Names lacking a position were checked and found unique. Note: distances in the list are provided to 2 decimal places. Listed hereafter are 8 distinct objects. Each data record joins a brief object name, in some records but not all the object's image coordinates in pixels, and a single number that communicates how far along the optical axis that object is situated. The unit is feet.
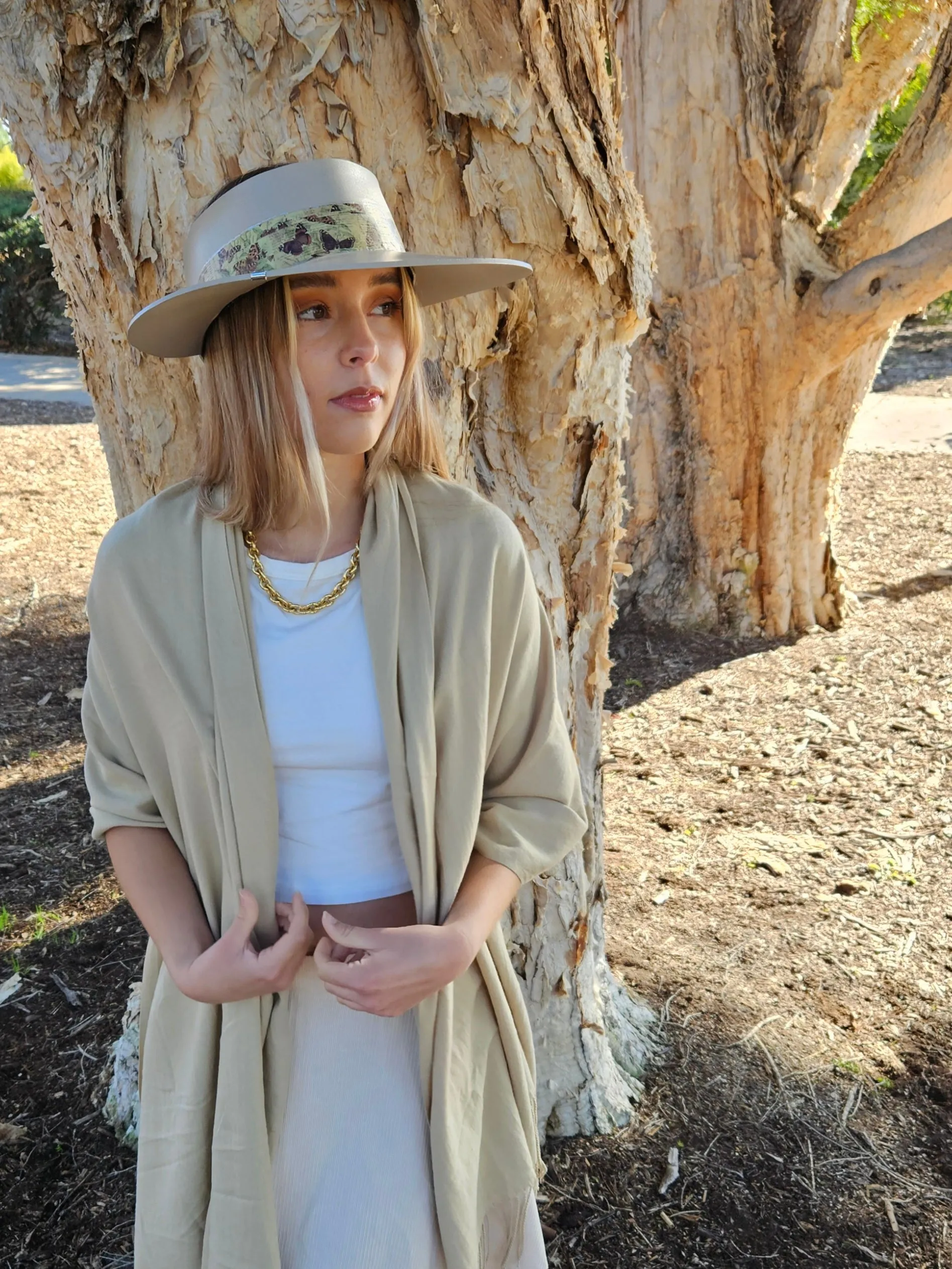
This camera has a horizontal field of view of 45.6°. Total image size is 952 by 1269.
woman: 5.25
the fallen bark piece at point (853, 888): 12.37
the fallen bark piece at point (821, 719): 16.58
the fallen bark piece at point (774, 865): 12.78
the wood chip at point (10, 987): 10.45
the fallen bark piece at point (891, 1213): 8.23
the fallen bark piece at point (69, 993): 10.36
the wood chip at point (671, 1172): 8.50
